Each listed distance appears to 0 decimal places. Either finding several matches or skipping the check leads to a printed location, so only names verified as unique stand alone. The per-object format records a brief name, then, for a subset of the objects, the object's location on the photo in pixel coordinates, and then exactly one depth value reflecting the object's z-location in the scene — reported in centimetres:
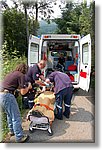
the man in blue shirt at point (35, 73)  447
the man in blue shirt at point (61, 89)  439
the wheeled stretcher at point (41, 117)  383
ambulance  523
